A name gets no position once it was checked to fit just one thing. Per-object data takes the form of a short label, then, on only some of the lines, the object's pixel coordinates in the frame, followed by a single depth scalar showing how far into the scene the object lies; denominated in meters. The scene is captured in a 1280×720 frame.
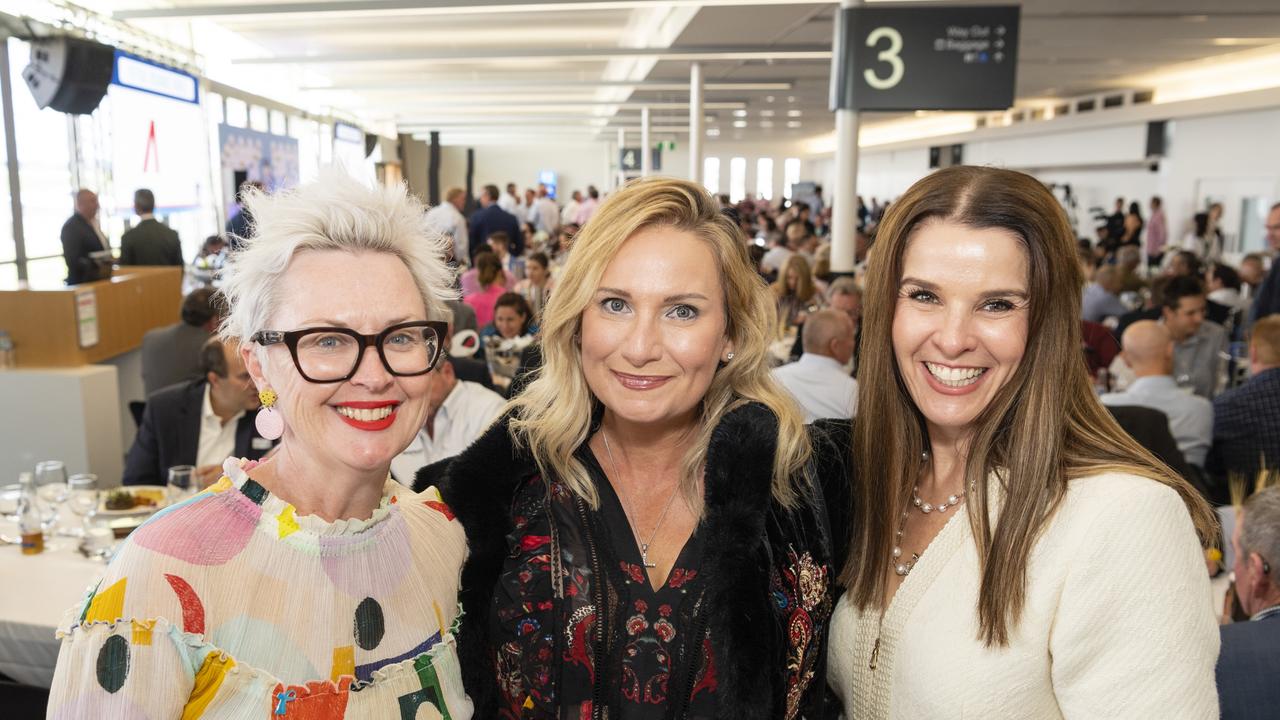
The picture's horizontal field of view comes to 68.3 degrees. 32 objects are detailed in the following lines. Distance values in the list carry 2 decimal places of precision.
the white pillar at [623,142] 24.92
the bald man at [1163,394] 4.61
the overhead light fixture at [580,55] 10.59
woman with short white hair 1.17
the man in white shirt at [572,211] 18.28
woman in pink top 7.85
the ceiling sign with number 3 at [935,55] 6.29
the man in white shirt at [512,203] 19.69
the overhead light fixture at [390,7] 7.96
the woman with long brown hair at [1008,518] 1.33
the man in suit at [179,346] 5.35
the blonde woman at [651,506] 1.58
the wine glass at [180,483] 3.42
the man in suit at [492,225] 12.72
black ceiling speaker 8.12
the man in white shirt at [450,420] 4.11
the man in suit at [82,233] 8.30
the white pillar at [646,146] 18.11
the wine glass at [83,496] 3.38
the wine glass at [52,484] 3.43
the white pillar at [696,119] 12.40
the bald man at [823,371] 4.89
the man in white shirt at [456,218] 11.99
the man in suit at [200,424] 3.91
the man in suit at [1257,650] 2.11
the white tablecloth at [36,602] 2.69
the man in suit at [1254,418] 4.48
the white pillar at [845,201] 7.20
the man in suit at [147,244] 9.22
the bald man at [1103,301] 7.96
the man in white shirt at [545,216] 17.75
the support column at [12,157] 9.28
